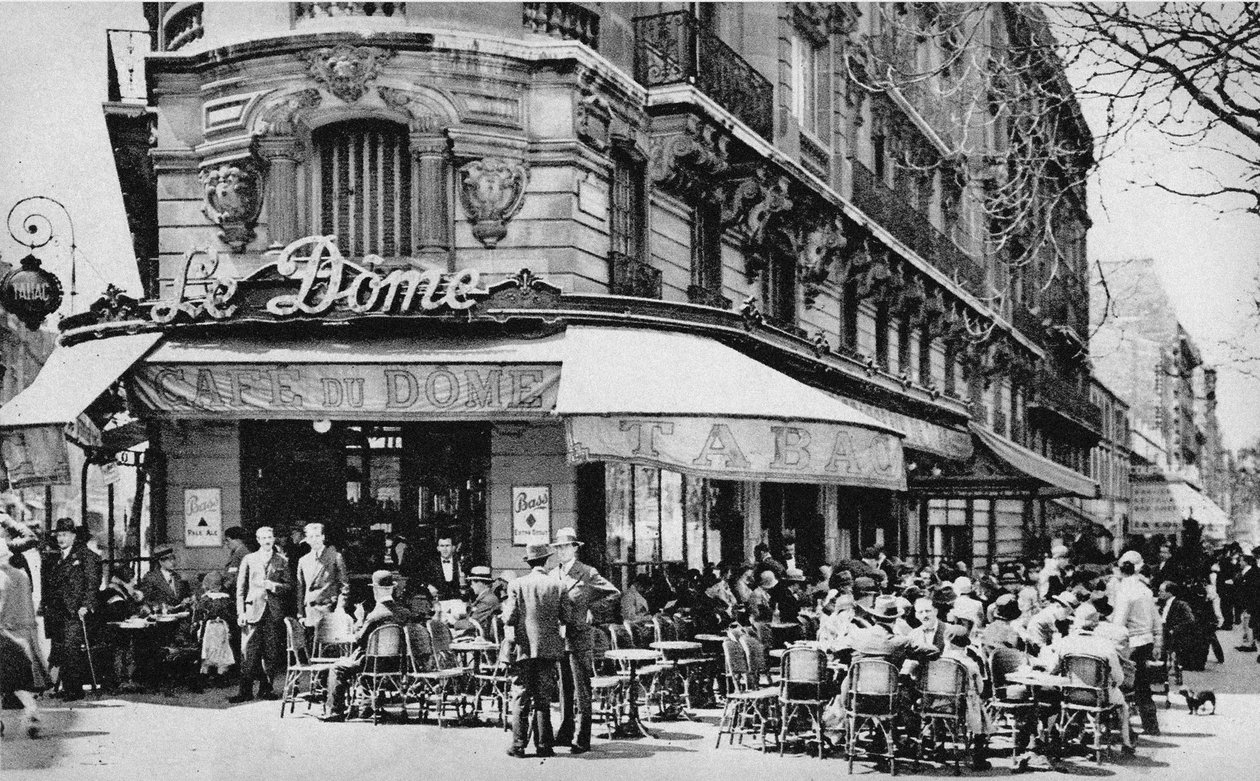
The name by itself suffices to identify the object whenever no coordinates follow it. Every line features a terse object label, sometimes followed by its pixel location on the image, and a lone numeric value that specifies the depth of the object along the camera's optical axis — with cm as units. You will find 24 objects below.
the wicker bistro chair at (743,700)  1128
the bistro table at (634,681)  1195
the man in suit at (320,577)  1375
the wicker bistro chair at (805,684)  1099
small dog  1420
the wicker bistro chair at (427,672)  1218
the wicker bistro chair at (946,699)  1048
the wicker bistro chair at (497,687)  1191
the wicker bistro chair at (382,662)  1234
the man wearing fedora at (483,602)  1371
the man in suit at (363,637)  1247
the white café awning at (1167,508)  4034
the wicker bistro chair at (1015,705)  1116
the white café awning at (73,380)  1363
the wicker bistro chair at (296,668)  1260
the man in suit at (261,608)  1377
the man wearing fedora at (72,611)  1373
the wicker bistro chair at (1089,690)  1108
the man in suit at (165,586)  1451
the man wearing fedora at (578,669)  1107
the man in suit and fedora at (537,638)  1087
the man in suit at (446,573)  1583
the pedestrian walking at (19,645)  1130
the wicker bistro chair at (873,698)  1040
